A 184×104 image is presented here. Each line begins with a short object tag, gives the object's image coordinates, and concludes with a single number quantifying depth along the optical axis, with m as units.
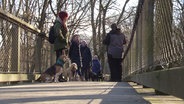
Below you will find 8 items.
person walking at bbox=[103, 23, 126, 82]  13.62
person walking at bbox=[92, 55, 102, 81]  23.41
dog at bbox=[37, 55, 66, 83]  11.88
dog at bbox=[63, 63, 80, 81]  13.57
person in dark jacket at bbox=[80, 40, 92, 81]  18.09
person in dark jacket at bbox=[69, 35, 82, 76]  15.09
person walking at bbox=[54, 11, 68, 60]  11.82
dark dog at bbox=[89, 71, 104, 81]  20.92
